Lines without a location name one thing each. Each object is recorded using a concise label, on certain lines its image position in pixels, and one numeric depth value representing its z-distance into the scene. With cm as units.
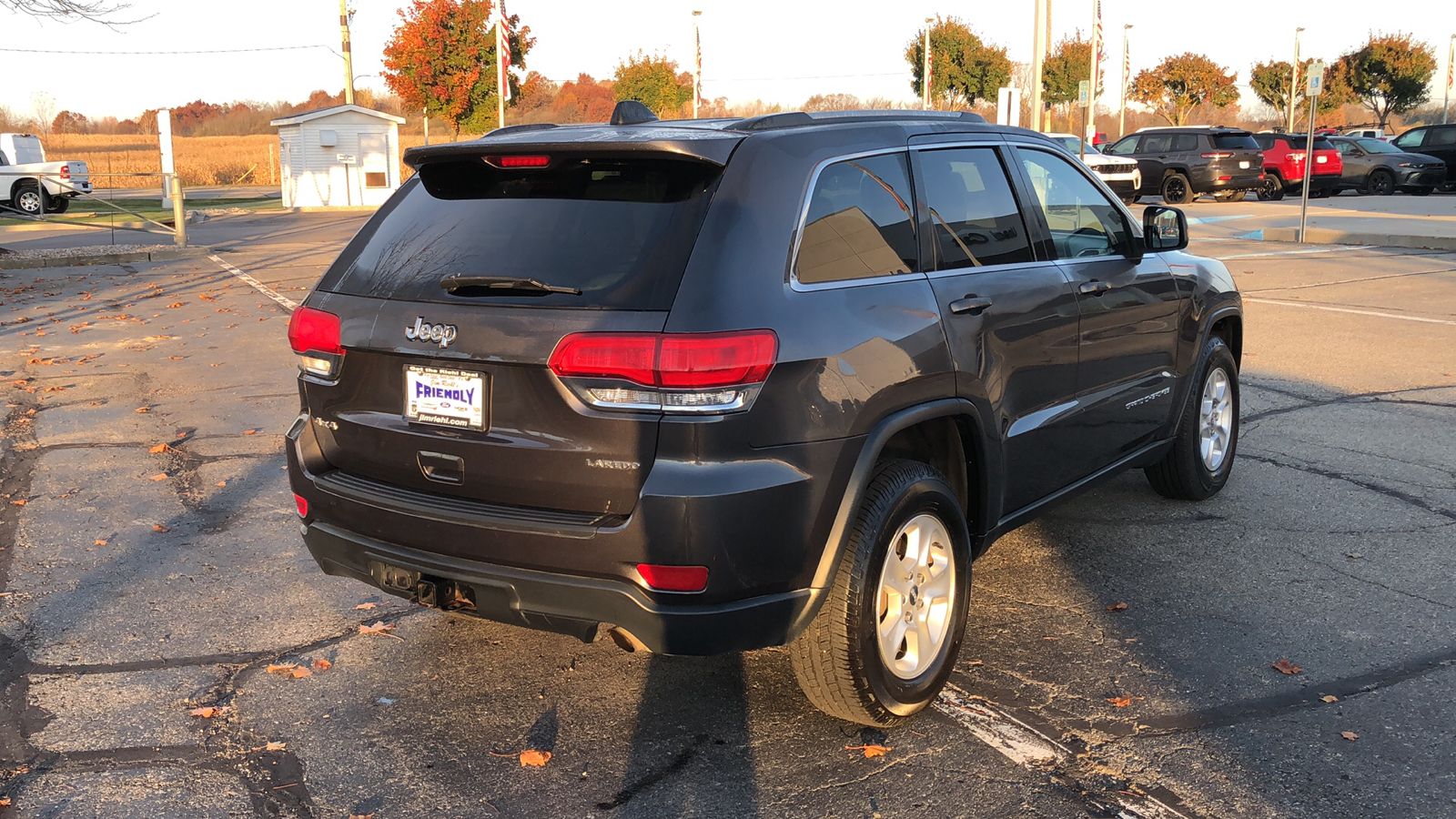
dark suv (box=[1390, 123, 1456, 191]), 3306
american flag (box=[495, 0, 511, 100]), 2606
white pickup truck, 3247
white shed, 3566
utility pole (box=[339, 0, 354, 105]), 3478
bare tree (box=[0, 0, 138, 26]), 1792
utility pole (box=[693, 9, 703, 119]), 3953
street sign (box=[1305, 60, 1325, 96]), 1753
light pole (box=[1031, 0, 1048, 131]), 2266
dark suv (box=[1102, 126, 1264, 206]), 2897
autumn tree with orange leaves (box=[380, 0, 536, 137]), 4209
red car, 3116
